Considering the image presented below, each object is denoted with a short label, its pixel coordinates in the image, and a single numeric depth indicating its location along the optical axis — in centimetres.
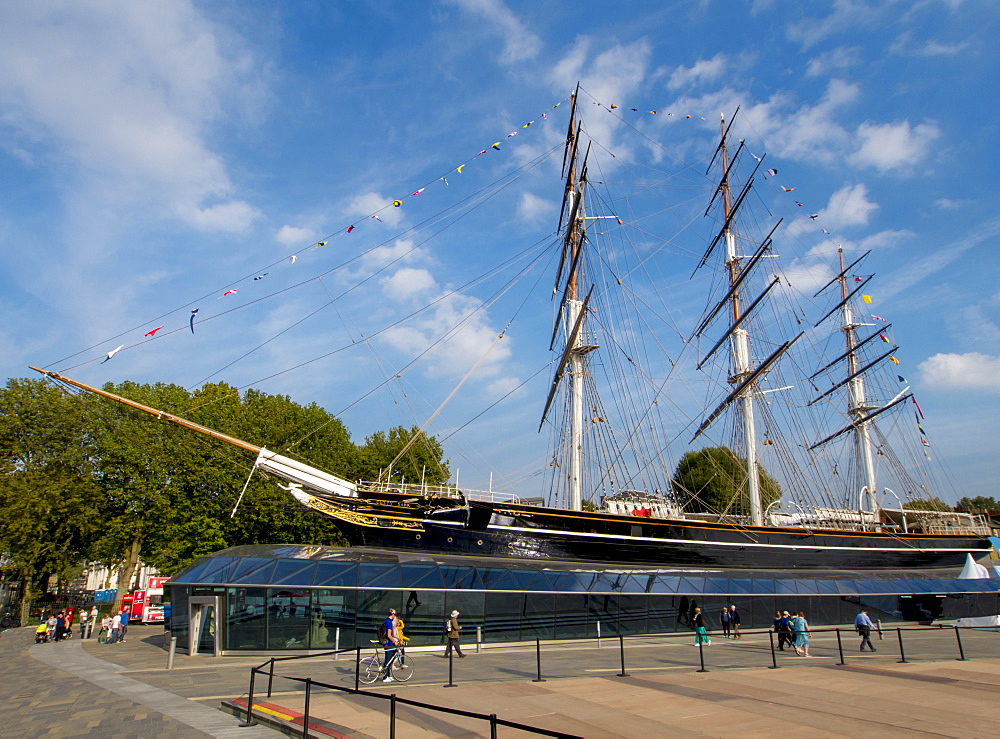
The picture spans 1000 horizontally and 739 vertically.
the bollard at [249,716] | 872
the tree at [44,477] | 3138
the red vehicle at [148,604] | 3325
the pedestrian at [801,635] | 1443
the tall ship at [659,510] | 2416
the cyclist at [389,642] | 1182
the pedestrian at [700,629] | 1457
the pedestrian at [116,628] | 2305
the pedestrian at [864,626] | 1499
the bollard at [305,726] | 737
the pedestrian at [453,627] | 1431
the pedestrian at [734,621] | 1954
